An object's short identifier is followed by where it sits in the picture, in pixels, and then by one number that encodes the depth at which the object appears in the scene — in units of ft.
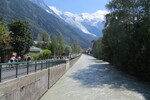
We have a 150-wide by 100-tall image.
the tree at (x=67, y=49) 312.86
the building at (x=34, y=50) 150.76
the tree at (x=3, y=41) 72.50
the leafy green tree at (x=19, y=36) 87.72
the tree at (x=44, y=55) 117.43
